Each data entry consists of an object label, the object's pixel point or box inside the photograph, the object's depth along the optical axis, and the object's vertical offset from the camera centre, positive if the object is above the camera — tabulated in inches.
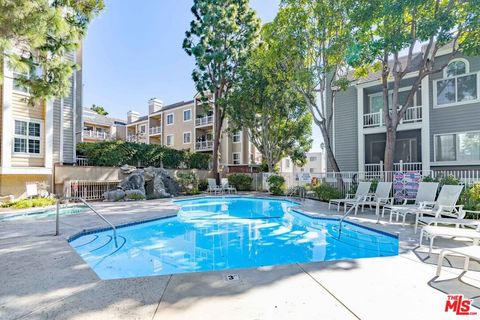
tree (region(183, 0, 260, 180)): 735.1 +357.0
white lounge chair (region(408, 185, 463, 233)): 262.5 -41.4
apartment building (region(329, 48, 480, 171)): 484.7 +85.6
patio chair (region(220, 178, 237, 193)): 717.9 -60.6
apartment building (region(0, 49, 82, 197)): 466.3 +55.4
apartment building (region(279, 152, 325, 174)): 2204.0 +23.8
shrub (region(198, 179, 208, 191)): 796.6 -60.6
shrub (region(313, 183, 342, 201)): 483.2 -51.6
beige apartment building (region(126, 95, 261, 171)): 1165.1 +161.6
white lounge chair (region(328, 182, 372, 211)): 399.8 -39.0
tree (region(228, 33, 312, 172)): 704.4 +158.9
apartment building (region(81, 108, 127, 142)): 1338.6 +219.2
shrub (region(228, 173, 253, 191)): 808.3 -52.3
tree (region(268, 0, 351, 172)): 488.1 +239.6
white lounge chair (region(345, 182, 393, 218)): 366.3 -45.9
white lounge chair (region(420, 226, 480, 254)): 169.6 -47.0
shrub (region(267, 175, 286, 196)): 651.5 -50.2
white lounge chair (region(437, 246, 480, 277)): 130.0 -45.4
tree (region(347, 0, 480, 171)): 358.0 +196.9
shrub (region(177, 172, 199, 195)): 706.2 -47.8
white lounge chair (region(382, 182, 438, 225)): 309.5 -36.4
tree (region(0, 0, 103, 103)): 209.3 +118.4
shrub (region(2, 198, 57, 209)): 416.2 -61.0
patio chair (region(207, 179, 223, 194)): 717.3 -60.7
